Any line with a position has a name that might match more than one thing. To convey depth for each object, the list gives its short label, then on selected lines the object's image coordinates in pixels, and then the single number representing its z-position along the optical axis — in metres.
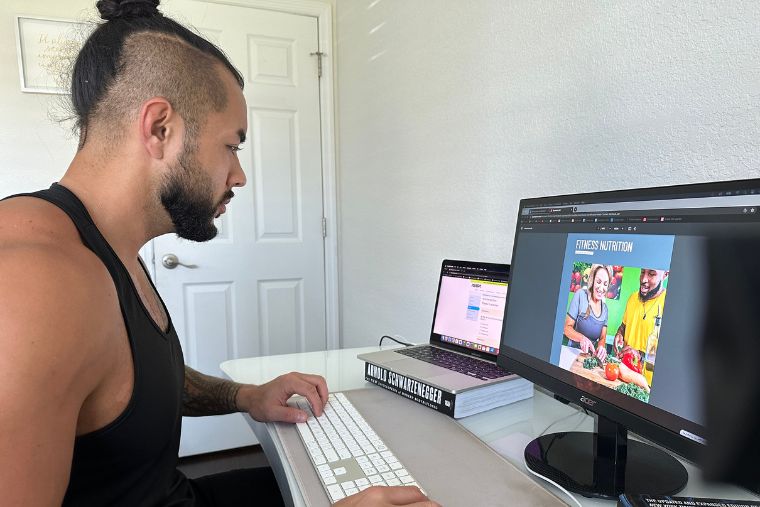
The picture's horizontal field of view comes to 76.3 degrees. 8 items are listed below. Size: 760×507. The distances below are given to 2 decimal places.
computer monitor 0.54
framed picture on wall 1.99
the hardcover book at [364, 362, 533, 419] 0.88
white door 2.26
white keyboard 0.65
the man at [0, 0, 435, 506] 0.51
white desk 0.65
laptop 0.99
